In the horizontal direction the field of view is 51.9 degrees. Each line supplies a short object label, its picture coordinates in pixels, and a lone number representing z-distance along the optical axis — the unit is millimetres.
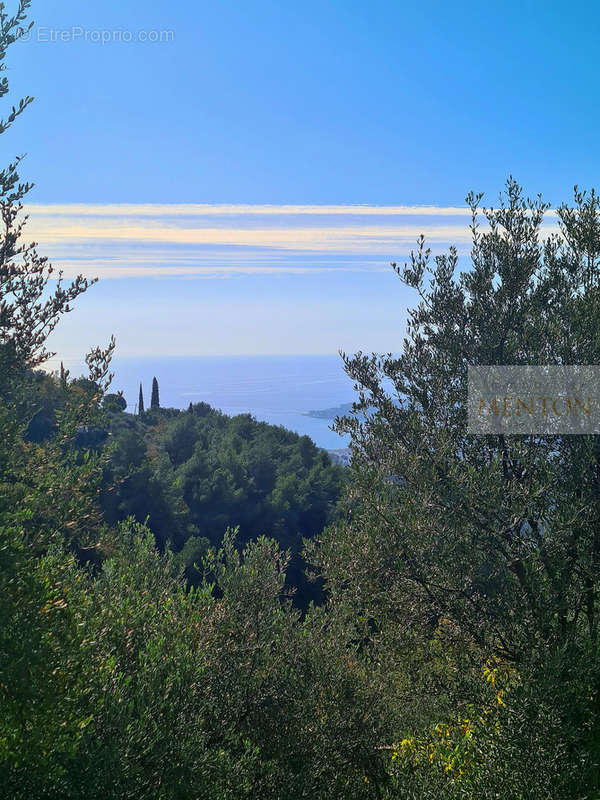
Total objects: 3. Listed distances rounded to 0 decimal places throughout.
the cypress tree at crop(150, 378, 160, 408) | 93825
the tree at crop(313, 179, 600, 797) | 8164
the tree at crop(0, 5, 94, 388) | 7926
